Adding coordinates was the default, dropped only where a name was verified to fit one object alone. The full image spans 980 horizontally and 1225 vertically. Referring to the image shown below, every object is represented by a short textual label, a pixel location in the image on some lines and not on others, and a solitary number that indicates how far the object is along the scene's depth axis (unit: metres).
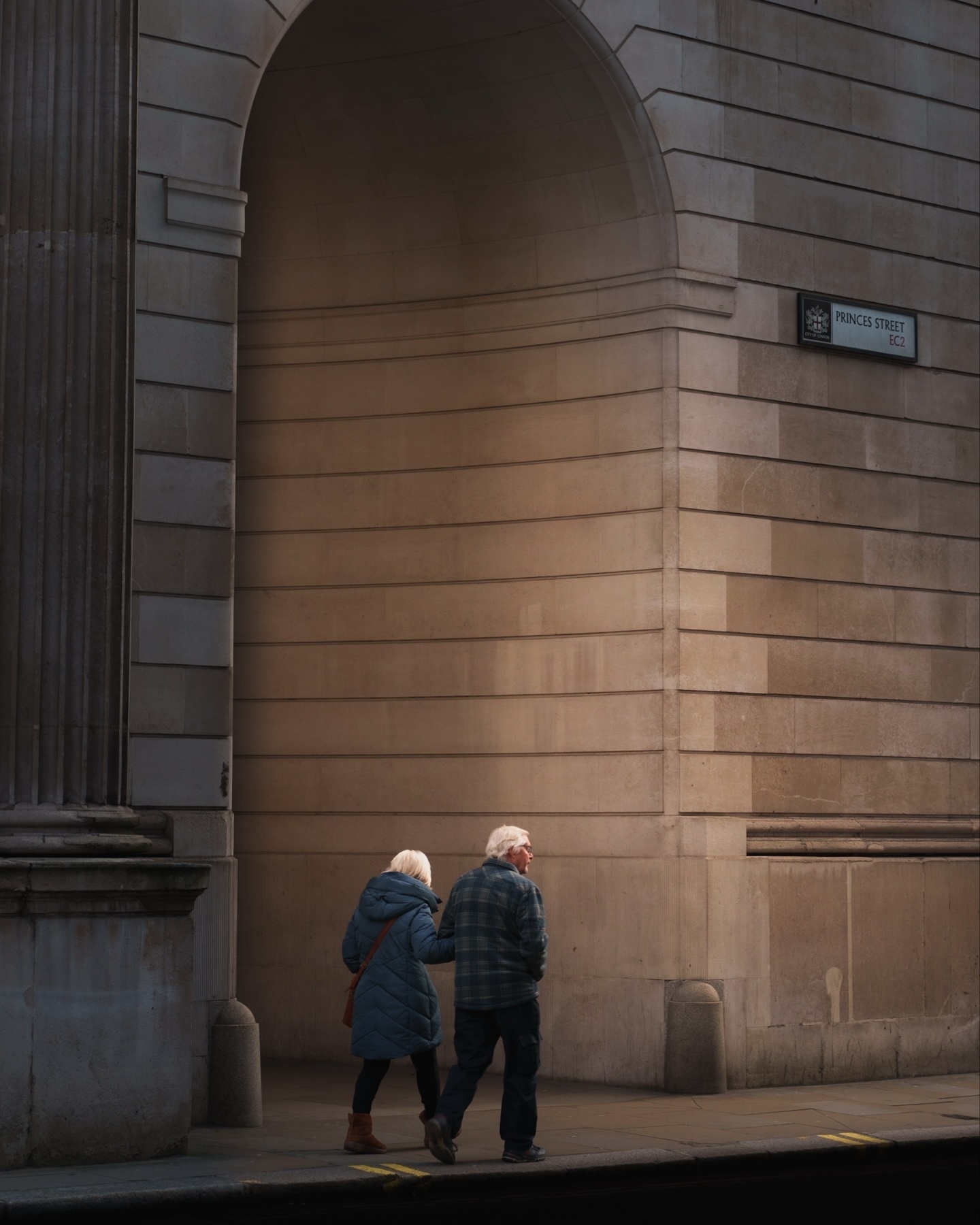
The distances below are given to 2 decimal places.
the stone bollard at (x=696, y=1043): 15.66
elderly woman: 12.04
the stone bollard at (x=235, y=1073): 13.40
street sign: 17.42
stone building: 16.27
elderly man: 11.66
